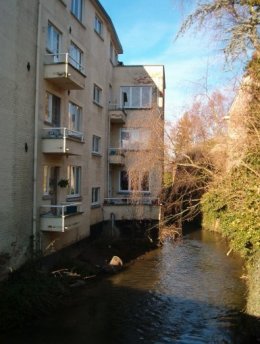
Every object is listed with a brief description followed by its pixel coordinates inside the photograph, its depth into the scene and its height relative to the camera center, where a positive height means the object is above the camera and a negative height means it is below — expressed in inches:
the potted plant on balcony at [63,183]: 719.7 -3.6
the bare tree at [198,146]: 738.2 +67.4
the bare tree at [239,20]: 531.2 +204.8
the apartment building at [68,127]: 571.2 +98.9
